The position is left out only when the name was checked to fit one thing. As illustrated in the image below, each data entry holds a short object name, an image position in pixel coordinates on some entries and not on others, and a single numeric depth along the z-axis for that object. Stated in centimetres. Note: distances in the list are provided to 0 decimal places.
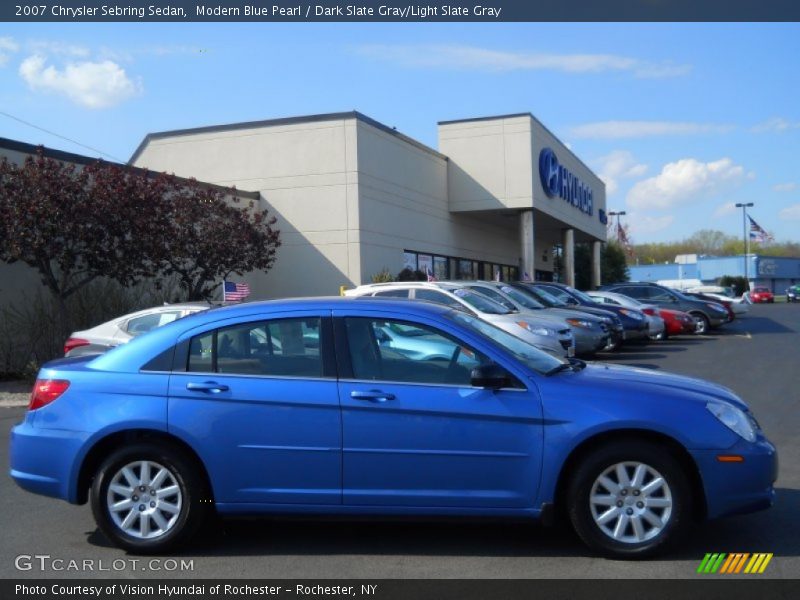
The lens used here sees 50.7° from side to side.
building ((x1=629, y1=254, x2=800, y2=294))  9043
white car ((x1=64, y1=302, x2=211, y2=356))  1175
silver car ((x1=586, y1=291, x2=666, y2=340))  2162
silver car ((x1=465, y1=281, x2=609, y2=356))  1648
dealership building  2467
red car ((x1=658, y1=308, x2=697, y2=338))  2339
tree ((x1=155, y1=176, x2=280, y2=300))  1802
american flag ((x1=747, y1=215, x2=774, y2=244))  5909
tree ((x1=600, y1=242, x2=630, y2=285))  5872
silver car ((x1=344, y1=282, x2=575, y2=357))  1427
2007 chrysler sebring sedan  515
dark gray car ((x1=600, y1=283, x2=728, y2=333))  2444
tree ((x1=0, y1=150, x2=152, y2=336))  1440
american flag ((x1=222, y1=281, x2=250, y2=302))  1645
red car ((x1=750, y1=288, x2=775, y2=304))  6359
